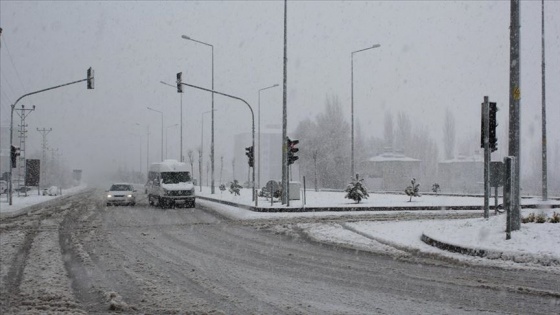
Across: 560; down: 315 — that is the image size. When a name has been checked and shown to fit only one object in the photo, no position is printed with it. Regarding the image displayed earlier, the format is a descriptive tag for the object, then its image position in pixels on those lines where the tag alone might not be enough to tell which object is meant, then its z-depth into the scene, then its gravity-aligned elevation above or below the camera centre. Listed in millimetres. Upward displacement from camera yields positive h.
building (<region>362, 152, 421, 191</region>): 78162 -328
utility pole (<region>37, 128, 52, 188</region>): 75712 +122
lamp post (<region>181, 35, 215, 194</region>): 42291 +1574
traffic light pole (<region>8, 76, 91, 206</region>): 33338 +3149
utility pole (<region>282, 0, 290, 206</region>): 26734 +1890
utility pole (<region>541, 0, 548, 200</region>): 29281 +1499
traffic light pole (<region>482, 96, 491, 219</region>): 15914 +661
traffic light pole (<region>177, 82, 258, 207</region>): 31317 +4356
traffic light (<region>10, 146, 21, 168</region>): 34378 +876
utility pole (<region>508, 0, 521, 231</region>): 12867 +1911
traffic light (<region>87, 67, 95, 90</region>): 28744 +4645
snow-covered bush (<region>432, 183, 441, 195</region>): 50850 -1534
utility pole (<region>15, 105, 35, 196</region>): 49491 +4677
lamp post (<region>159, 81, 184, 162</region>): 57831 +4027
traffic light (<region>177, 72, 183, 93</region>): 29172 +4555
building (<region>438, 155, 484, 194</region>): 81612 -122
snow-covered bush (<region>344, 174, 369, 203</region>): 29734 -1050
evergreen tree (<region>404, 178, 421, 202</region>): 33656 -1150
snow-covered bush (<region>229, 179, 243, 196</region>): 42025 -1321
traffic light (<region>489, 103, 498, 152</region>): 16219 +1394
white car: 32662 -1553
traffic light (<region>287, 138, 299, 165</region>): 26239 +943
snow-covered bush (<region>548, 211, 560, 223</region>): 12945 -1082
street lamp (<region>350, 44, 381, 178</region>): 41069 +7279
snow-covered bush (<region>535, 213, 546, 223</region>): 13289 -1115
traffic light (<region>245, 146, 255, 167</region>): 32156 +777
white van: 30328 -929
